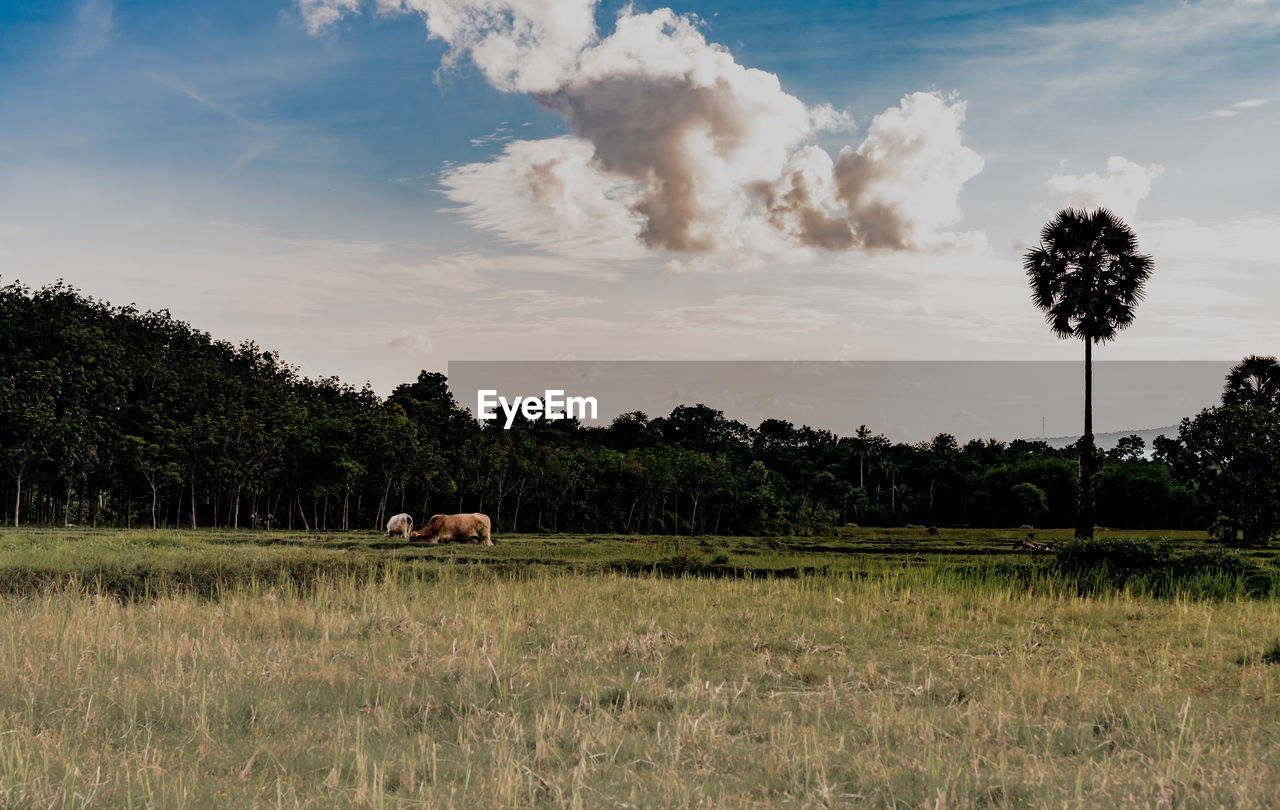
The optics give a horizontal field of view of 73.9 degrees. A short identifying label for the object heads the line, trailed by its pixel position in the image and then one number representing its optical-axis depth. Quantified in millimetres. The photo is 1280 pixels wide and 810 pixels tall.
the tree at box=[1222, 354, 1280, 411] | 69500
